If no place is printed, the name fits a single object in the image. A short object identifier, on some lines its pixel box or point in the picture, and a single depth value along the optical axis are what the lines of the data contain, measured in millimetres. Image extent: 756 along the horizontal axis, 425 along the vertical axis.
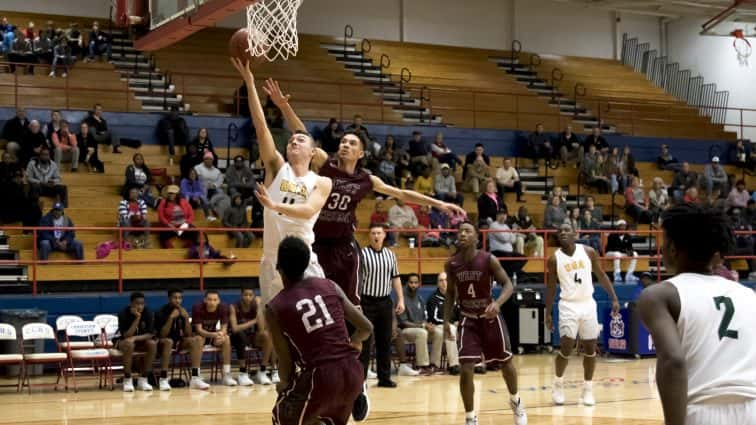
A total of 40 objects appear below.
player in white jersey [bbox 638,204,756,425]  3686
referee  14117
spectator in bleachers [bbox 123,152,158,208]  19125
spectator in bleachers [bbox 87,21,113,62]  23891
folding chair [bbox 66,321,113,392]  14688
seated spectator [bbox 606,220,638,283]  21266
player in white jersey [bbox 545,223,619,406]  12328
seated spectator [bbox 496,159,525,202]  23812
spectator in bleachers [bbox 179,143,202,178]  20203
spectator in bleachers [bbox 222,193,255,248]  18672
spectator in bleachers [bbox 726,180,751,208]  25406
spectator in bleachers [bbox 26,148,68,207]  18397
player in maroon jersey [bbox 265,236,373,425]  6027
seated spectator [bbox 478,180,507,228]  21250
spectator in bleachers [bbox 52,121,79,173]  19644
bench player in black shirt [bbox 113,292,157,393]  14453
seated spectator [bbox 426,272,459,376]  16844
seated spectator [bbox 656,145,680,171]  27505
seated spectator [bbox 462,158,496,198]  23203
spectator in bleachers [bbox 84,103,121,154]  20828
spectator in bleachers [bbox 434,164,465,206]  21953
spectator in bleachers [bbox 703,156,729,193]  25781
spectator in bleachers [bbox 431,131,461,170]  23656
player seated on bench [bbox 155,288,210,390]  14781
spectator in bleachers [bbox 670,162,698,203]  25422
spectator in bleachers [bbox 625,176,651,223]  24156
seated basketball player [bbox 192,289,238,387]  15070
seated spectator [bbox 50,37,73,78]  22750
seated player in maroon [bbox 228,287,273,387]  15344
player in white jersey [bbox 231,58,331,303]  7543
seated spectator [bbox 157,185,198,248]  18141
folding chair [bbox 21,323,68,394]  14430
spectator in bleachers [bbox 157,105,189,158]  21512
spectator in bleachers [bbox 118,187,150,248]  17875
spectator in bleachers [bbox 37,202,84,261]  16781
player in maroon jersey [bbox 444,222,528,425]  10180
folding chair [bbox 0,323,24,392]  14344
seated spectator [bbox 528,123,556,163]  25822
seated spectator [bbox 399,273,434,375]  16719
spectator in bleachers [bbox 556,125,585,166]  25750
